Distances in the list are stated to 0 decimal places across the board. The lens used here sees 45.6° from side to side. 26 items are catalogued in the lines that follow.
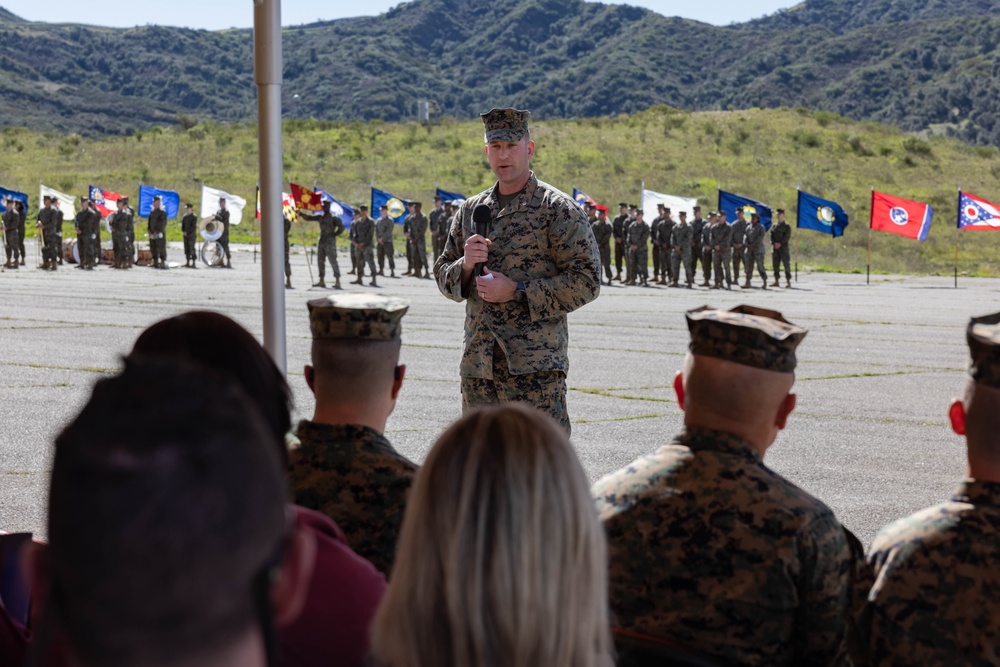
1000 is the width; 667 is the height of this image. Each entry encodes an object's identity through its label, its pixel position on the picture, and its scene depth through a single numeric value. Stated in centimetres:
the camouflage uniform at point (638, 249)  2956
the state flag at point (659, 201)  3291
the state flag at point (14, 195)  3441
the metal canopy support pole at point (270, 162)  420
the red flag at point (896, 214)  2842
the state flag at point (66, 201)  3600
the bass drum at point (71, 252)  3469
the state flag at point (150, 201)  3416
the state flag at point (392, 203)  3231
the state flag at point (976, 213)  2597
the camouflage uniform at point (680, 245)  2964
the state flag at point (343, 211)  3112
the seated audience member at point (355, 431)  284
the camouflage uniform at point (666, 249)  2995
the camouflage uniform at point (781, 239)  2991
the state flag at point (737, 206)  3062
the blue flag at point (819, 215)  3031
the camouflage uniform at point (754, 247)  2934
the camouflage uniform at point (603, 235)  2902
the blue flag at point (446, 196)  3272
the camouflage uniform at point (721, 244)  2919
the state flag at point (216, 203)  3406
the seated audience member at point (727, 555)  251
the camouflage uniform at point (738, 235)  2955
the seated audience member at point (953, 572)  248
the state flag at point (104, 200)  3522
